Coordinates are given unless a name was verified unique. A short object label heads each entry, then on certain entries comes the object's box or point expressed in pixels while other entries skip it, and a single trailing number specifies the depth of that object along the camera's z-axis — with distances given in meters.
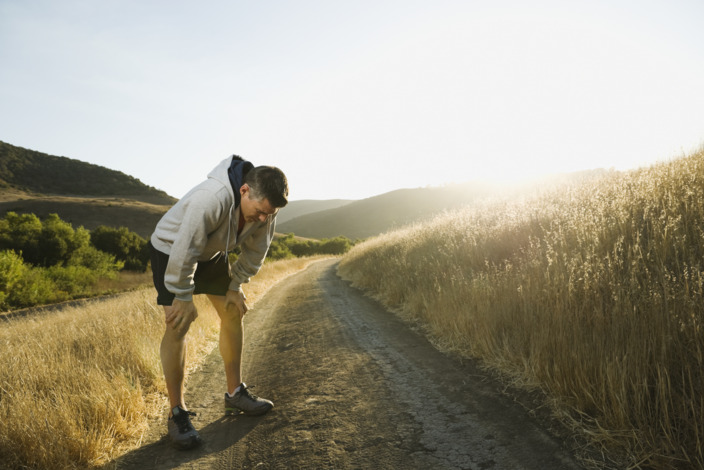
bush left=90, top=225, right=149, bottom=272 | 31.70
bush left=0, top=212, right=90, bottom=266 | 23.33
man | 2.52
